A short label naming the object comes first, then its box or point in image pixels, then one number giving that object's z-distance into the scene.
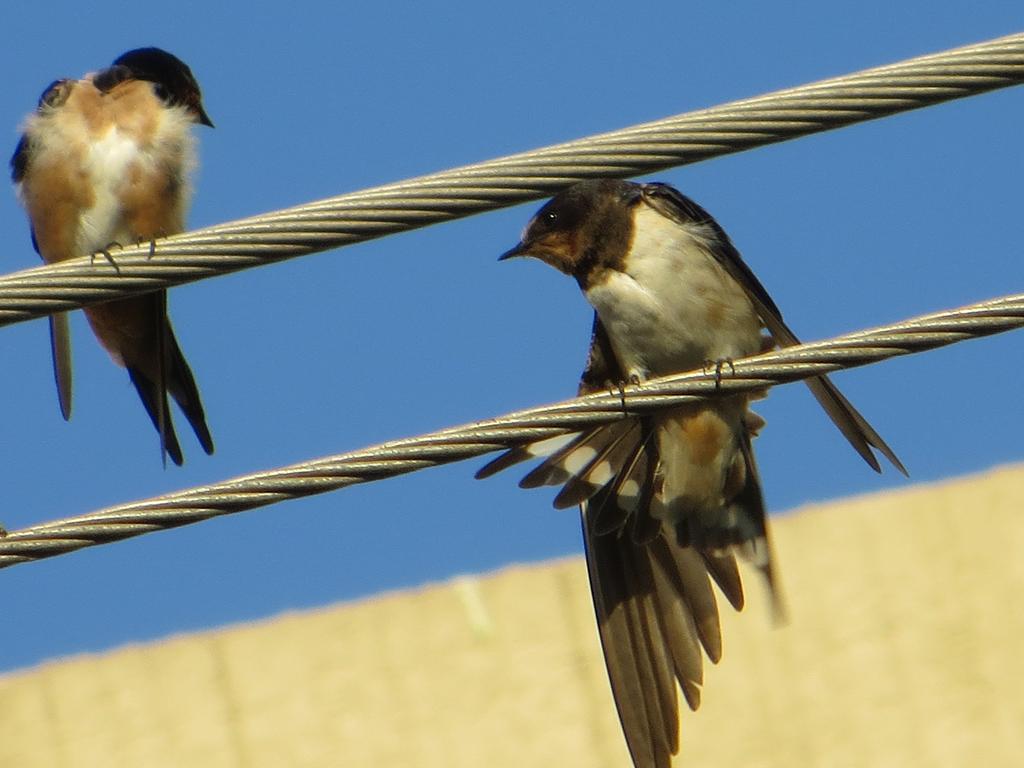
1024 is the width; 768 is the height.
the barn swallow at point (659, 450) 9.95
